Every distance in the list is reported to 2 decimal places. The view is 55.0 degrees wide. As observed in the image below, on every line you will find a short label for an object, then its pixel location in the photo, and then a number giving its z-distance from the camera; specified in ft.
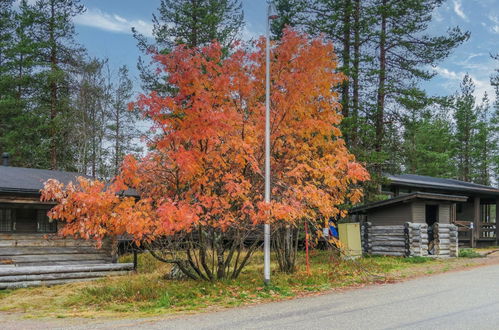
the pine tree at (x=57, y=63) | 111.96
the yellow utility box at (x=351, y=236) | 71.15
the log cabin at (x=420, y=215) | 73.87
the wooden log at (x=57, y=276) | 47.85
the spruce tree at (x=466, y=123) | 179.66
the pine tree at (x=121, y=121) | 123.36
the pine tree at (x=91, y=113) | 115.44
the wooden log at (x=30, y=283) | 47.26
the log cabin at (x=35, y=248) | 50.57
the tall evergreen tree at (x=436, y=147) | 171.22
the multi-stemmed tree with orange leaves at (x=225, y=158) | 38.14
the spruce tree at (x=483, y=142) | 180.45
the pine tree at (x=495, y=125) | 160.15
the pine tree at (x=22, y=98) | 110.73
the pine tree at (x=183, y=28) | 95.04
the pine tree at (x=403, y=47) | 82.79
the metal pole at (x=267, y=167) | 41.83
